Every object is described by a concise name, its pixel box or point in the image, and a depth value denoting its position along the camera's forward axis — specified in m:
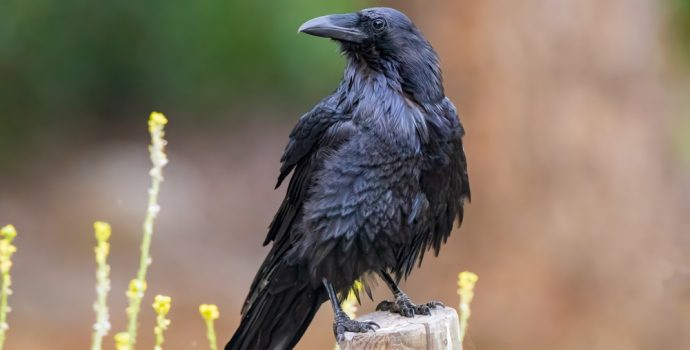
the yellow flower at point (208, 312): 6.59
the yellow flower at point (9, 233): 6.12
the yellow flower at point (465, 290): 7.28
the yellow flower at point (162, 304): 6.35
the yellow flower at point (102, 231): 6.28
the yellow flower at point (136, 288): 6.29
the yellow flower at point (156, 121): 6.70
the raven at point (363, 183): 8.24
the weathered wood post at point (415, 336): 6.95
